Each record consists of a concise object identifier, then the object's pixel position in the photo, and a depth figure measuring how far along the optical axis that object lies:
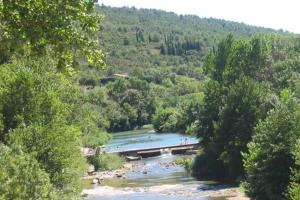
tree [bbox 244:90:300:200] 38.50
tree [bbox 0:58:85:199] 33.69
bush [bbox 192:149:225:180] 63.94
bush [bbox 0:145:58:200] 21.34
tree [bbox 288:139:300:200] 27.16
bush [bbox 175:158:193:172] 67.50
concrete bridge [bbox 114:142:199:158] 89.75
